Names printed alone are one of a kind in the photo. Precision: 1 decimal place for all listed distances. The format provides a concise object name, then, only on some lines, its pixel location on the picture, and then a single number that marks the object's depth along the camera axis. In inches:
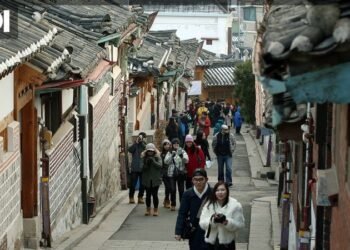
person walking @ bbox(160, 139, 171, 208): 771.4
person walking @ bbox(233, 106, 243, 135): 1777.8
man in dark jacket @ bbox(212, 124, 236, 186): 930.3
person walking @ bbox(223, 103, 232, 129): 1827.3
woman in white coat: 431.2
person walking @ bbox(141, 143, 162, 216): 748.0
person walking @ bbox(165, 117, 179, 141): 1213.1
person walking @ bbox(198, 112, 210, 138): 1369.5
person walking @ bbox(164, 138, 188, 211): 765.9
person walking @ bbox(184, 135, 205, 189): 778.8
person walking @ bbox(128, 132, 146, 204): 803.9
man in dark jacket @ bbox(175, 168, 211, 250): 462.3
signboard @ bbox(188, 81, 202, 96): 2291.2
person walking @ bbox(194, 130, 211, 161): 1007.6
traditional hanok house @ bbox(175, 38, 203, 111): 1965.7
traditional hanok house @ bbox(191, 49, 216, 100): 2305.6
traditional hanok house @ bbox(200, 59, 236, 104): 2447.1
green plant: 1615.4
